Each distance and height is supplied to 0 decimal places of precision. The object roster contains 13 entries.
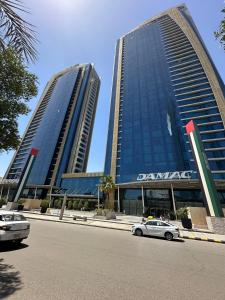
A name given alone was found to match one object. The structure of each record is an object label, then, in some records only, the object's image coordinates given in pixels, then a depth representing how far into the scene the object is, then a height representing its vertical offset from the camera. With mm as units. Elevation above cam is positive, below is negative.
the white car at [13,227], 9250 +408
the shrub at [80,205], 66975 +10849
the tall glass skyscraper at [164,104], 59312 +46553
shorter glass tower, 97569 +57700
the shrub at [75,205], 67375 +10834
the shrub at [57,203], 72081 +11864
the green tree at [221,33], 7048 +7252
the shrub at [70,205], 69062 +11013
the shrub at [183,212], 31778 +5096
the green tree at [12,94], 10585 +7545
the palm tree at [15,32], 2652 +2759
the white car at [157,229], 16219 +1195
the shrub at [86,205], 65525 +10803
